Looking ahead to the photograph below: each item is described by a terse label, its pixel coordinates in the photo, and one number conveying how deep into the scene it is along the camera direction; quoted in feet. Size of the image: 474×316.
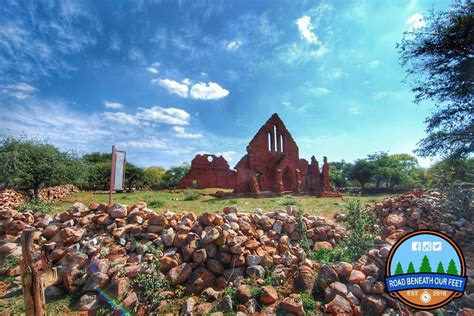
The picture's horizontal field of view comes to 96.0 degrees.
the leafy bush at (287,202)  38.69
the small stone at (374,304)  11.32
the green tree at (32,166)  34.19
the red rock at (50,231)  16.74
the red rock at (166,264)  13.60
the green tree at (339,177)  137.81
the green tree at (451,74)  32.07
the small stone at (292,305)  11.04
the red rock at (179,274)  13.08
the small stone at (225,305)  11.43
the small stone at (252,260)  14.46
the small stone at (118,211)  17.65
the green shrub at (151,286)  11.72
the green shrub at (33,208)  22.26
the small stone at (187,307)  11.15
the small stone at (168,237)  15.30
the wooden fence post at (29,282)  9.34
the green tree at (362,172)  115.97
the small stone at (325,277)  12.69
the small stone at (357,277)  12.58
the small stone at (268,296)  11.79
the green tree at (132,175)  99.74
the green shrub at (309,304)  11.40
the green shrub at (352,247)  15.79
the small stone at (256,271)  13.79
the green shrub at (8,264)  14.56
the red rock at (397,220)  23.36
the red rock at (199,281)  13.00
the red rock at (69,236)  15.75
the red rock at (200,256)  14.12
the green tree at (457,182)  25.22
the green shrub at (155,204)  30.79
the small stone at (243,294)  12.00
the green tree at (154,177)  114.42
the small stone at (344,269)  13.08
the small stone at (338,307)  10.92
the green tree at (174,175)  119.03
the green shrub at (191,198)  46.09
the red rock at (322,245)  17.48
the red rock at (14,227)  17.47
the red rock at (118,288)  11.75
